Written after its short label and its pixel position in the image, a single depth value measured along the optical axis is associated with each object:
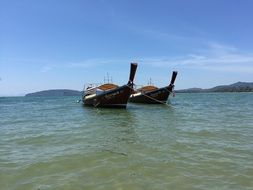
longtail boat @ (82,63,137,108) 19.03
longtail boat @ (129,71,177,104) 26.11
